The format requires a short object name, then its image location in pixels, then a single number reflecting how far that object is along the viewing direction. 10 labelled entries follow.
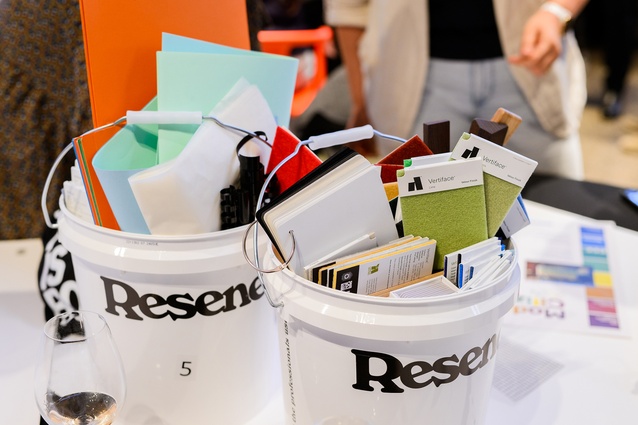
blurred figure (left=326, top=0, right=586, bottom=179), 1.62
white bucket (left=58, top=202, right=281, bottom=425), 0.62
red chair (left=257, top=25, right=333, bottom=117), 3.06
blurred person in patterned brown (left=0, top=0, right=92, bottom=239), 1.00
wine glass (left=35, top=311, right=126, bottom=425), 0.60
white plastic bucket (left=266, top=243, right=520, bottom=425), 0.52
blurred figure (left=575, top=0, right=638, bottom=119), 4.40
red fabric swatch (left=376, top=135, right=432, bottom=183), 0.65
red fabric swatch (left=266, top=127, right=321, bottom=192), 0.62
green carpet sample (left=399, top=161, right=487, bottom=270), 0.59
